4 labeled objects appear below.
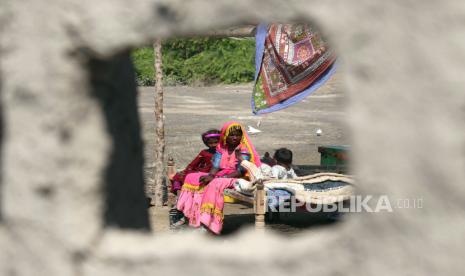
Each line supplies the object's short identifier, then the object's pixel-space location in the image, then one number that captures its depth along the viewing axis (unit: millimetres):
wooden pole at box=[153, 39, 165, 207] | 19125
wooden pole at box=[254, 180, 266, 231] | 15258
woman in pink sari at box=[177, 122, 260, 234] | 16156
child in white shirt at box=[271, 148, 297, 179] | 17297
